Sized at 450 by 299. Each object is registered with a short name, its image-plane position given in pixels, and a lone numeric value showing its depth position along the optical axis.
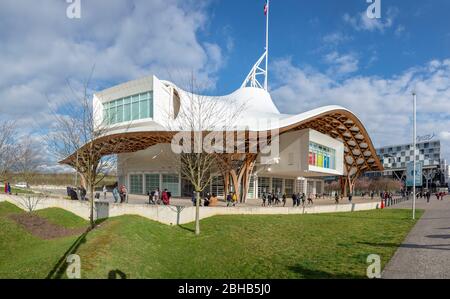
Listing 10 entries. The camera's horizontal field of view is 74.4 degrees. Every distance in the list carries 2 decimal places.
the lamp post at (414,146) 19.30
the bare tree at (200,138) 14.85
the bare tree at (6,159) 29.47
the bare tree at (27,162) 37.12
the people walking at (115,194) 21.47
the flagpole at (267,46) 53.54
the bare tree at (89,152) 13.58
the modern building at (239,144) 30.20
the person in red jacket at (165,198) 19.08
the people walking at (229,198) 23.49
